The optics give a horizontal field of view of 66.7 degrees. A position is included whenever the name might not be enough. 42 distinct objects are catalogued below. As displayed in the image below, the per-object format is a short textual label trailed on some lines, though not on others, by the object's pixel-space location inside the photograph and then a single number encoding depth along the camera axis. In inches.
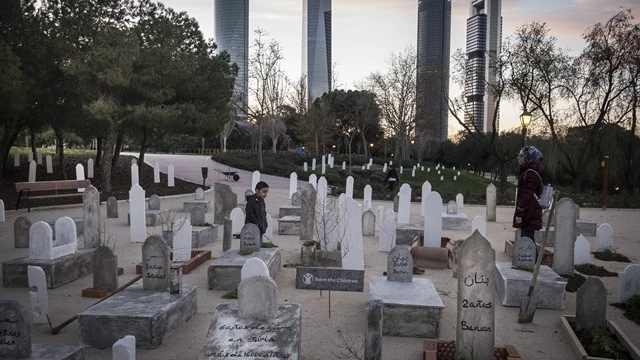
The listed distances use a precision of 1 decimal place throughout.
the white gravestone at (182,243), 383.2
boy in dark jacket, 362.9
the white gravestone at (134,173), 761.9
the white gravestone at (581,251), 411.2
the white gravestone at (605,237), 467.8
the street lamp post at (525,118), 683.9
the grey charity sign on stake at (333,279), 268.1
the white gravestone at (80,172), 836.9
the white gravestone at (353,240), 358.6
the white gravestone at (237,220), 496.7
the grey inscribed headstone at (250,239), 358.3
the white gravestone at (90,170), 1029.2
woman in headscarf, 353.4
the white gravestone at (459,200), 699.4
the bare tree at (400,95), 1798.7
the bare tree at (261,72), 1477.6
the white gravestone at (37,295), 259.0
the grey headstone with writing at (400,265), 291.4
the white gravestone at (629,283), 304.3
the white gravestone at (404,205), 543.8
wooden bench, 647.8
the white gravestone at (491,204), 646.5
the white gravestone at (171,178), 997.2
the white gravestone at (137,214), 472.4
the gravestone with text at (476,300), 198.4
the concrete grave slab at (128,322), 230.2
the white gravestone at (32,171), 865.5
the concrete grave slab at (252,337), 187.5
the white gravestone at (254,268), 241.8
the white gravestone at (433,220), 423.2
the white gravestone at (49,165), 1043.7
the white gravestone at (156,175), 1036.7
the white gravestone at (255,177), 714.0
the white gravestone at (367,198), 661.4
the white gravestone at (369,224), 542.0
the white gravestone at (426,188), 623.5
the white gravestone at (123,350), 166.6
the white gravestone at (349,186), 700.0
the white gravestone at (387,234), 455.8
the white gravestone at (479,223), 442.0
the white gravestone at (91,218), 398.3
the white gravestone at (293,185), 737.5
